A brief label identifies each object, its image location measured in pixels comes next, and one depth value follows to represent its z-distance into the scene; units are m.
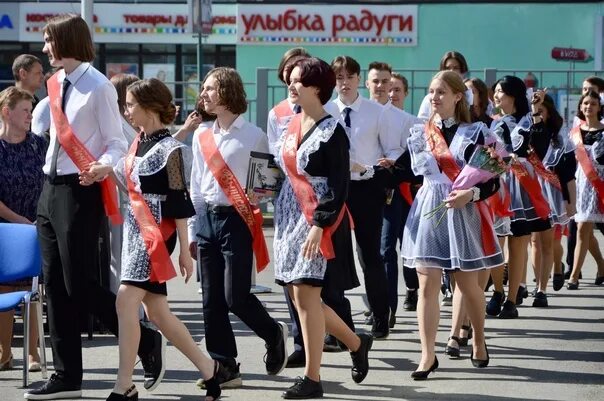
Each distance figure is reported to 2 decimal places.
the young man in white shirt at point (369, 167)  9.74
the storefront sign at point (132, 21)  33.62
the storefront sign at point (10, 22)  34.03
